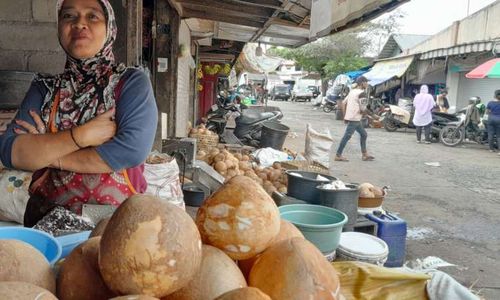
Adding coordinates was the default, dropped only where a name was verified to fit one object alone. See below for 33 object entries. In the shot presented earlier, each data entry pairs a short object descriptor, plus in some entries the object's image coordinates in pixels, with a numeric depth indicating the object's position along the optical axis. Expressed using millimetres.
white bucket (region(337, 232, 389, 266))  2885
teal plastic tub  2514
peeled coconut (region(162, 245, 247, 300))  934
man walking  10586
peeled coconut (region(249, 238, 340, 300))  976
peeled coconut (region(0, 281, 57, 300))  733
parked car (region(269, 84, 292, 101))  50906
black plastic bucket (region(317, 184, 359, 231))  3668
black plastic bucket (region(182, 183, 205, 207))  4922
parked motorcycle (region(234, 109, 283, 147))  10672
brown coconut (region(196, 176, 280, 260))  1093
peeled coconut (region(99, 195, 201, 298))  848
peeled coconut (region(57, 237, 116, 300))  916
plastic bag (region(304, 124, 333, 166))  8125
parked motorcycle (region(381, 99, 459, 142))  18969
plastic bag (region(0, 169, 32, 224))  2867
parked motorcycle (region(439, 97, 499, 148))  14406
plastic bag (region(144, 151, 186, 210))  2941
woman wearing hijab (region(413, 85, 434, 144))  15156
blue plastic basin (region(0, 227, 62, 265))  1283
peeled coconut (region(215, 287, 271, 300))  834
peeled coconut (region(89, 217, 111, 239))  1172
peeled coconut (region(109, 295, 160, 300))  801
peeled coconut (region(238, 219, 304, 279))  1150
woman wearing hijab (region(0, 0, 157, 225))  1803
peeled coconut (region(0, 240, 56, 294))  875
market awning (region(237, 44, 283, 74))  14875
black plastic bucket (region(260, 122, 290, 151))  9484
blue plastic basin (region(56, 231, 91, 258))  1292
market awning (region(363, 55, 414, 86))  21906
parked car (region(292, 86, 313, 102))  48000
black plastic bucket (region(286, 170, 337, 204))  4070
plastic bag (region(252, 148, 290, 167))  7832
